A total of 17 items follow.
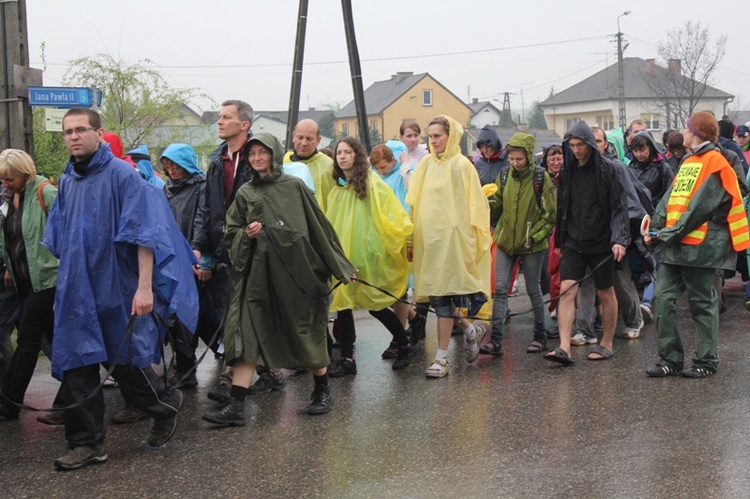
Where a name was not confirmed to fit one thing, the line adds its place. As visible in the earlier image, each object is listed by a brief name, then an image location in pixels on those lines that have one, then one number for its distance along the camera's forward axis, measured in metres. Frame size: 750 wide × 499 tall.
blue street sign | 9.26
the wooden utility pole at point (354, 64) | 15.22
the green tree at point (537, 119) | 98.80
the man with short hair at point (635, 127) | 11.89
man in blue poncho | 5.23
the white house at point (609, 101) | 74.31
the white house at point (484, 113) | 109.06
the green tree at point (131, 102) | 25.11
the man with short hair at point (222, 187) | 6.78
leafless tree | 48.75
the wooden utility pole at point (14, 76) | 8.96
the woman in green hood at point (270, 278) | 5.90
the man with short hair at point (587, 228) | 7.43
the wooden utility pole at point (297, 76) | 14.29
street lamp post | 54.31
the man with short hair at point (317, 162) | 7.71
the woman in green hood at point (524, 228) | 8.08
